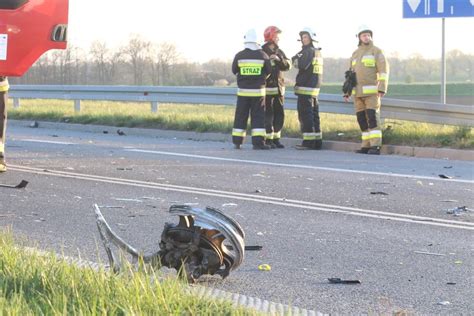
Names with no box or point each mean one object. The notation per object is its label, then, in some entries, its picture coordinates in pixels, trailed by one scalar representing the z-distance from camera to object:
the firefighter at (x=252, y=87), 22.35
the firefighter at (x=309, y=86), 22.82
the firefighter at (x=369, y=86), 21.67
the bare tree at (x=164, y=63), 60.88
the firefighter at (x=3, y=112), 14.21
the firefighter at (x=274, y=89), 23.10
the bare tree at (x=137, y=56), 59.22
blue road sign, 23.68
